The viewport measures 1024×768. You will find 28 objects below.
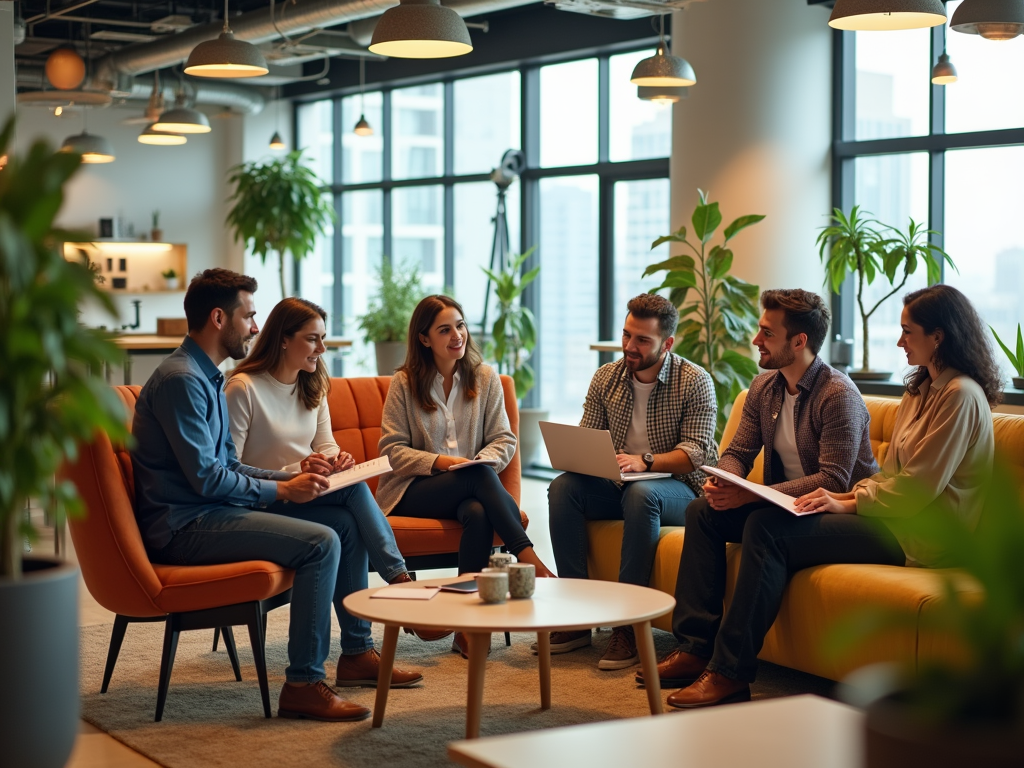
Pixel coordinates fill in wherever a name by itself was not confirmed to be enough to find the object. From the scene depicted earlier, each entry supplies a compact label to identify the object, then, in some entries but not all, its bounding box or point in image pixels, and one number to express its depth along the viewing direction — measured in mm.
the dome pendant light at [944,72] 5871
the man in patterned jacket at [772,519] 3650
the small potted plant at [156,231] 12016
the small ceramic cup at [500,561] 3301
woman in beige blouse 3564
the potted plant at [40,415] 1912
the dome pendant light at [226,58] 5320
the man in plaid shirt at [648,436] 4340
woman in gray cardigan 4227
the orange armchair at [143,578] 3430
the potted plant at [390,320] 9484
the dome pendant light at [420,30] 4289
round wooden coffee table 2951
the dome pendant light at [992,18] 4785
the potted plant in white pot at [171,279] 12227
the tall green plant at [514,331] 8602
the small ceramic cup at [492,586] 3166
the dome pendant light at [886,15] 3654
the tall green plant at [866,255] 5805
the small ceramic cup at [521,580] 3219
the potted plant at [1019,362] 5301
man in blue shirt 3504
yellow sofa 3309
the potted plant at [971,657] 1155
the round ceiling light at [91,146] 9781
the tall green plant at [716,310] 6066
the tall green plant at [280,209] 10734
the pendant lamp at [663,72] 5926
